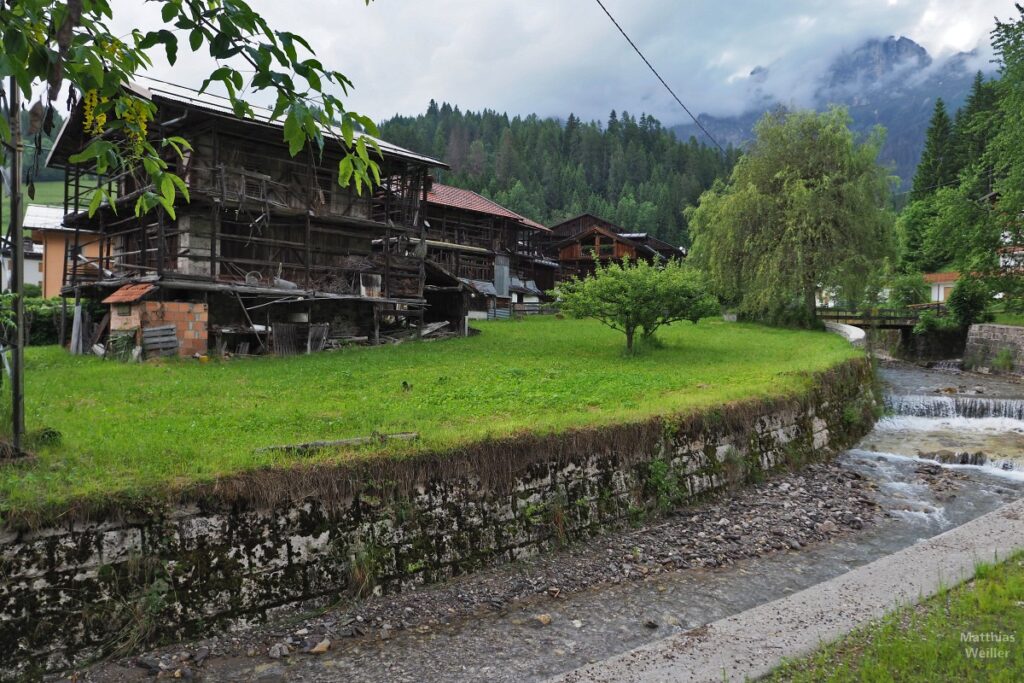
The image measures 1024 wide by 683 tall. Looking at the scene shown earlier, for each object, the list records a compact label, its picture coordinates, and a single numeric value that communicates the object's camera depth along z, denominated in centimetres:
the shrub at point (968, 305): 3195
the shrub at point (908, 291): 4262
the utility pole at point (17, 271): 546
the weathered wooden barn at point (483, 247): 4109
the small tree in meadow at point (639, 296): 1859
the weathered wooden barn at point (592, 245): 5694
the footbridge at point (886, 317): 3597
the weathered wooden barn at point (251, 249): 1861
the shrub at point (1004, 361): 2638
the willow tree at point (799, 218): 3028
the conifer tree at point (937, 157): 5266
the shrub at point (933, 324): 3334
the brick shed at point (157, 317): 1781
